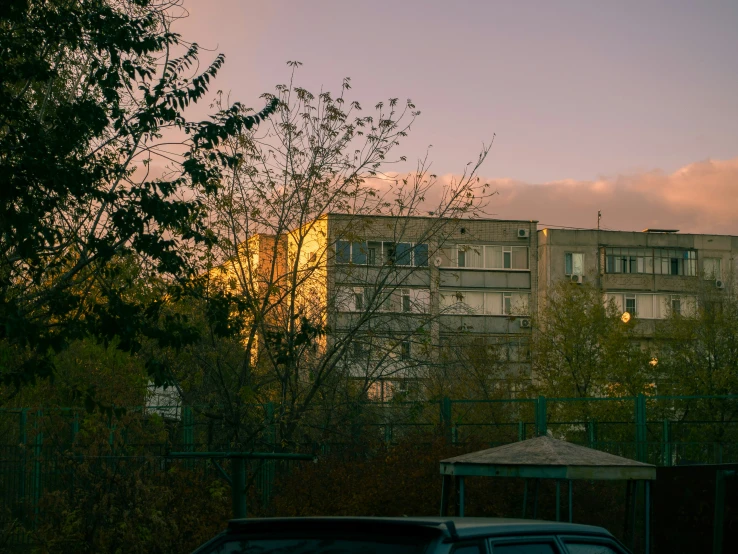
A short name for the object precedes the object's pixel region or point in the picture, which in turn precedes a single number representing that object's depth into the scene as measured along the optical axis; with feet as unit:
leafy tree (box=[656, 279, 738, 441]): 132.57
